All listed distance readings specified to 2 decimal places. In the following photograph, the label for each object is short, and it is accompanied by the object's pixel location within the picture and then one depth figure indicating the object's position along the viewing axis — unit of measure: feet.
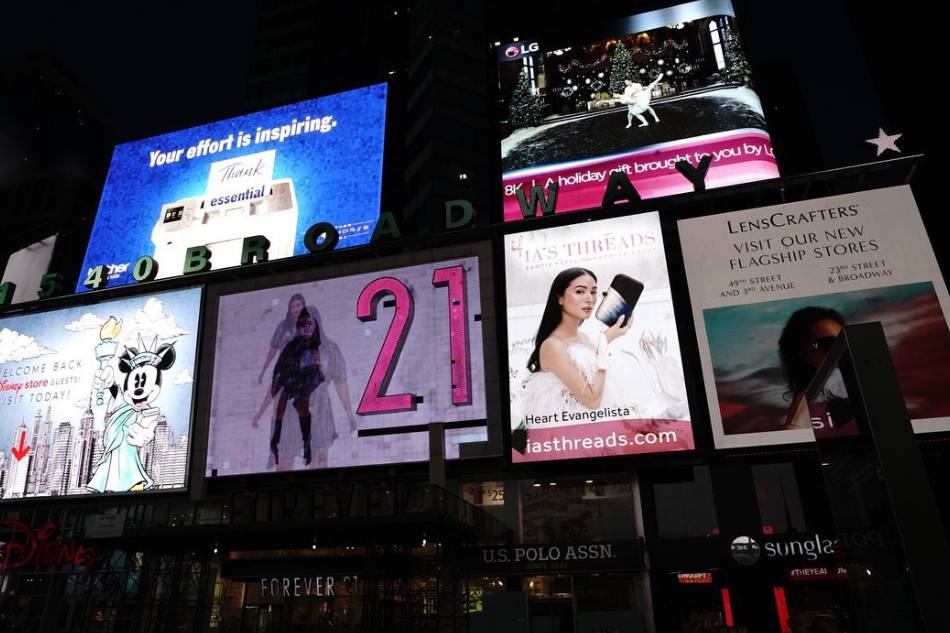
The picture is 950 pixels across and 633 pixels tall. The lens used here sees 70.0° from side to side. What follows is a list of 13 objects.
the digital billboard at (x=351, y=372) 76.02
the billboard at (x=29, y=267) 127.44
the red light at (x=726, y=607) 90.17
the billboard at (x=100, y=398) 84.12
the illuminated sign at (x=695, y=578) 94.07
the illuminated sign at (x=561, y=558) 70.33
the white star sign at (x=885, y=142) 76.23
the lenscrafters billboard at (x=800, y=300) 66.23
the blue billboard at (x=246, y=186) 101.40
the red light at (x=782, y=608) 74.77
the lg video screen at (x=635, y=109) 96.48
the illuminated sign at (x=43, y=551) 82.17
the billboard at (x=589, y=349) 69.67
